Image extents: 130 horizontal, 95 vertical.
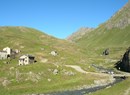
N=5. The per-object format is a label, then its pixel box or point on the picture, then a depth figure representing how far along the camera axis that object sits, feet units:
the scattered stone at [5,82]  213.65
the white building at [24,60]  312.88
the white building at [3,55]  337.80
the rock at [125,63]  341.94
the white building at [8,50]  354.10
